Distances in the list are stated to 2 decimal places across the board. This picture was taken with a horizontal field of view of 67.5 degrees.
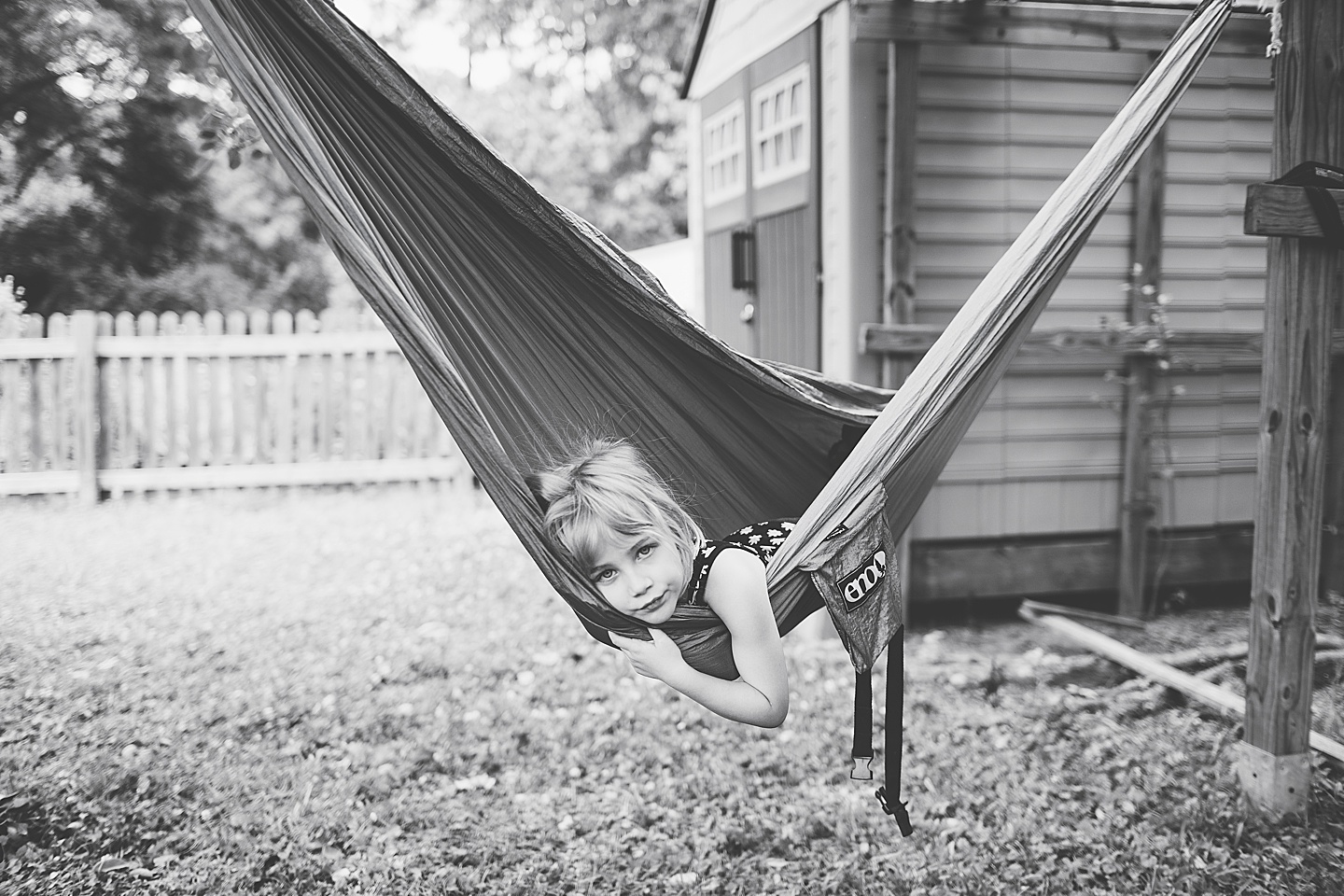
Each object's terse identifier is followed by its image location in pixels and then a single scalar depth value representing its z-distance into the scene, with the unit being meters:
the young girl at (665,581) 1.59
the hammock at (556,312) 1.64
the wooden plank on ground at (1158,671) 2.39
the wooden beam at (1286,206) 2.11
